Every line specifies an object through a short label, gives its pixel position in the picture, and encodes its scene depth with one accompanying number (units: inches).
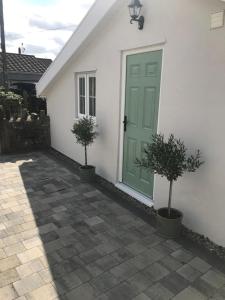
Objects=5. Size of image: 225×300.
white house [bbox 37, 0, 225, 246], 115.0
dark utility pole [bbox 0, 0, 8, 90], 397.4
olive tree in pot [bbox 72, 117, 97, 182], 193.0
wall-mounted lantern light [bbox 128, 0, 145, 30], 136.8
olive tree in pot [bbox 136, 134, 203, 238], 117.3
